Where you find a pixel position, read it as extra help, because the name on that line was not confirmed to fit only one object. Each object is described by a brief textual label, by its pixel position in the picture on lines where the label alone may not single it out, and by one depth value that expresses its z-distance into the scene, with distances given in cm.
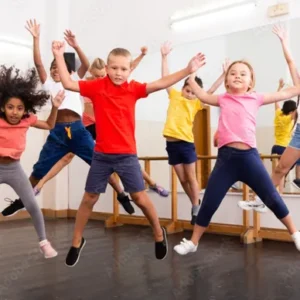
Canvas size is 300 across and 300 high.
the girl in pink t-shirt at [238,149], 274
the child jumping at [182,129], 419
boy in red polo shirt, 276
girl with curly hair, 302
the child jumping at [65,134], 372
